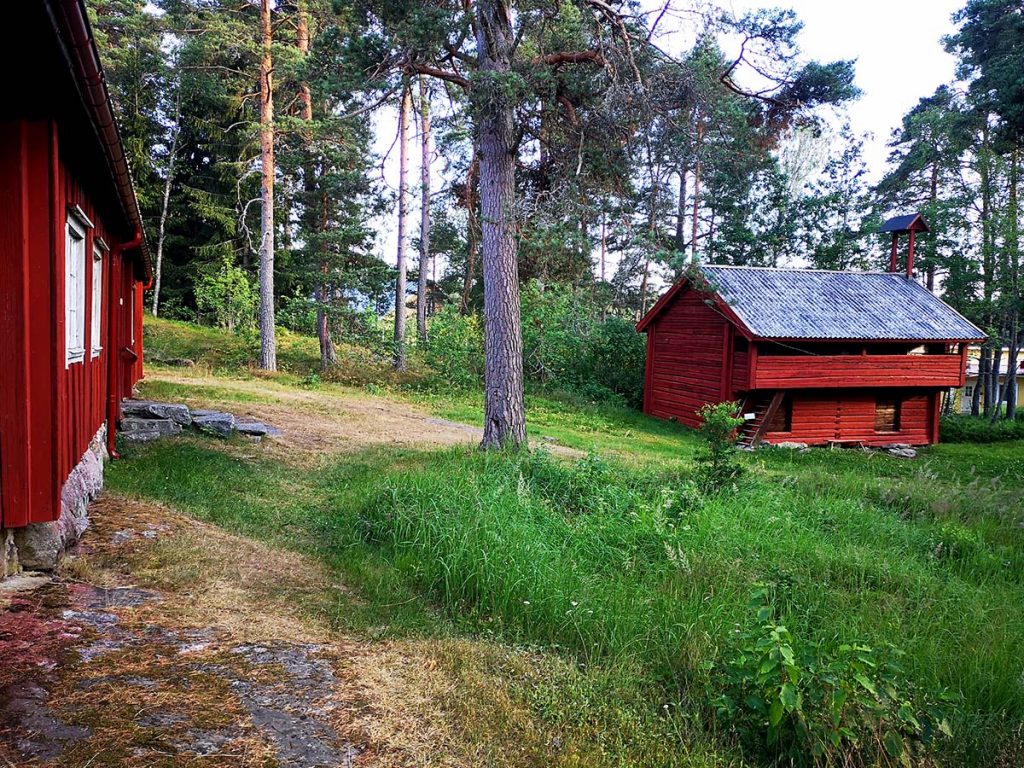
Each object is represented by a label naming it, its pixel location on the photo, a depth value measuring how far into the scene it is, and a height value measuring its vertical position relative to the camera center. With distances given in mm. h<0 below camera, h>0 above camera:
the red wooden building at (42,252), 3264 +330
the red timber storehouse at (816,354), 18188 -394
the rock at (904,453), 19497 -3216
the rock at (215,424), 9562 -1546
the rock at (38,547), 4012 -1438
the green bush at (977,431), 23531 -2985
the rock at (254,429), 10031 -1683
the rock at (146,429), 8578 -1520
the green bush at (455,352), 21281 -851
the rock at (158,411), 9367 -1375
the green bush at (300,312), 19297 +233
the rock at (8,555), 3842 -1447
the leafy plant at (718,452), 7918 -1412
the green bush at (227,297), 22844 +708
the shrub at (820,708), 2967 -1710
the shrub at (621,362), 23750 -1076
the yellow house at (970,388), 38219 -2560
